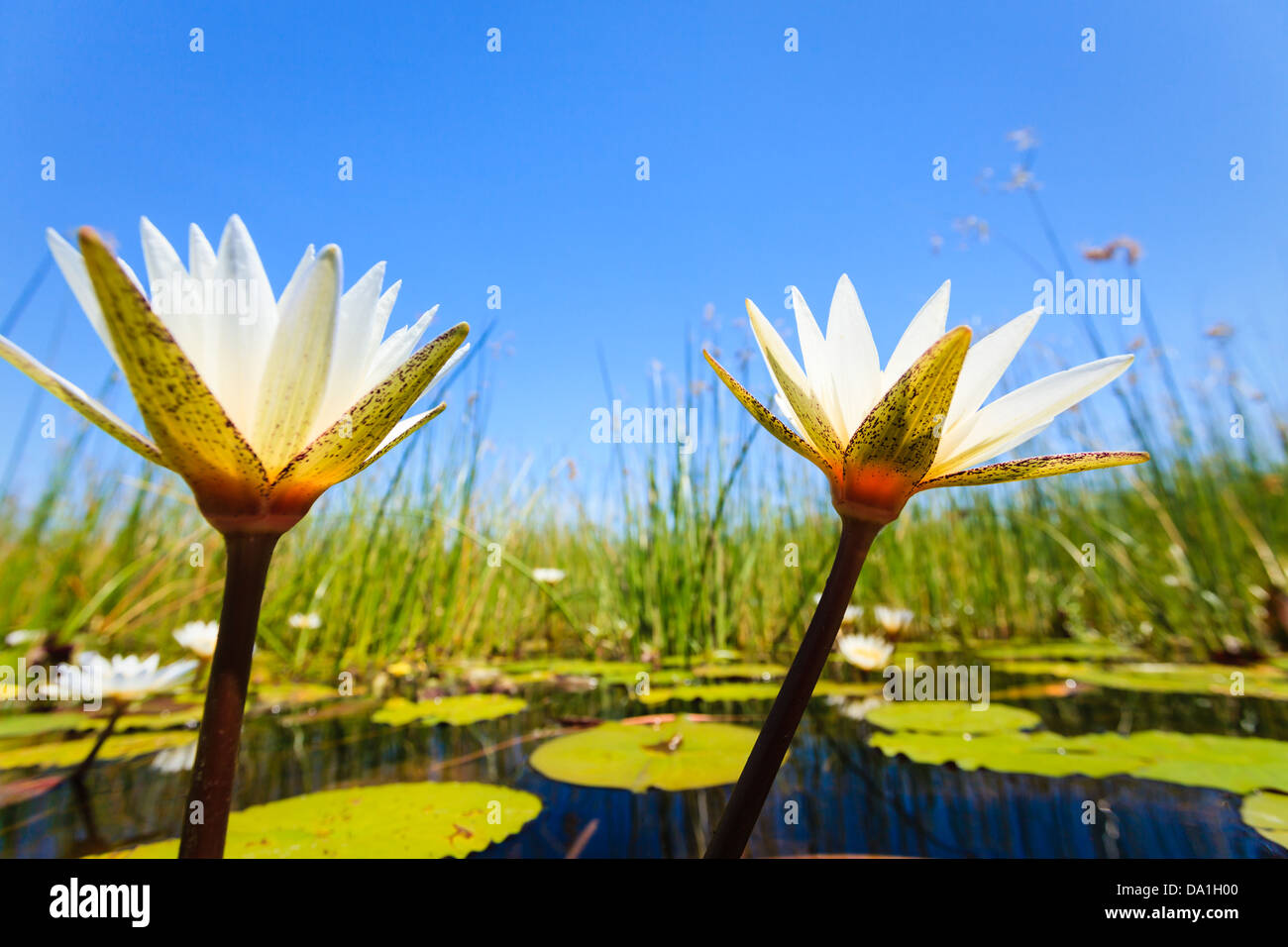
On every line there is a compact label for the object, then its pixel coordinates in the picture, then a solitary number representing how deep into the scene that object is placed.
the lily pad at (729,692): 0.64
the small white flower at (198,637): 0.68
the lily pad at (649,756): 0.43
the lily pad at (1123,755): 0.43
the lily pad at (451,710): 0.59
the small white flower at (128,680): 0.46
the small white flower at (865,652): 0.77
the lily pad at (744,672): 0.76
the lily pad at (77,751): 0.50
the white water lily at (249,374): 0.14
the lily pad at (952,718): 0.54
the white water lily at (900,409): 0.17
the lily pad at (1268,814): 0.35
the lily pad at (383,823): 0.34
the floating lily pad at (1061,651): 0.91
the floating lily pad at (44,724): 0.59
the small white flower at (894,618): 0.97
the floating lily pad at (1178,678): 0.67
